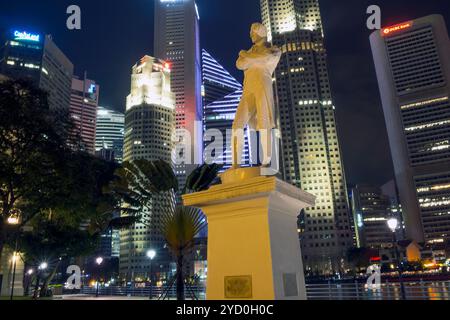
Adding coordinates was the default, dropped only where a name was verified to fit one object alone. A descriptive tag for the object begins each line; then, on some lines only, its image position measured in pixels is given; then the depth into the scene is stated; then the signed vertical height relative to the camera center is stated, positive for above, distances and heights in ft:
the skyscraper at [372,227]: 598.75 +62.33
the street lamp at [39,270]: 87.53 +2.79
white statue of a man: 22.86 +11.15
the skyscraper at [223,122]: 624.92 +255.64
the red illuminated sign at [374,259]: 339.36 +4.38
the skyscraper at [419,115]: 463.83 +196.83
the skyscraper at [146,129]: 442.91 +192.65
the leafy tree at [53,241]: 88.69 +9.30
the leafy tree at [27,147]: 62.18 +22.99
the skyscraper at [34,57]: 424.87 +269.87
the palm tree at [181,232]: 48.08 +5.38
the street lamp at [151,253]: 88.69 +5.04
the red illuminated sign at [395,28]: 543.80 +345.69
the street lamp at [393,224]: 53.69 +5.65
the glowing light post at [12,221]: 100.44 +16.32
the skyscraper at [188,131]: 536.17 +240.99
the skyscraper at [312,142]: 406.21 +148.84
